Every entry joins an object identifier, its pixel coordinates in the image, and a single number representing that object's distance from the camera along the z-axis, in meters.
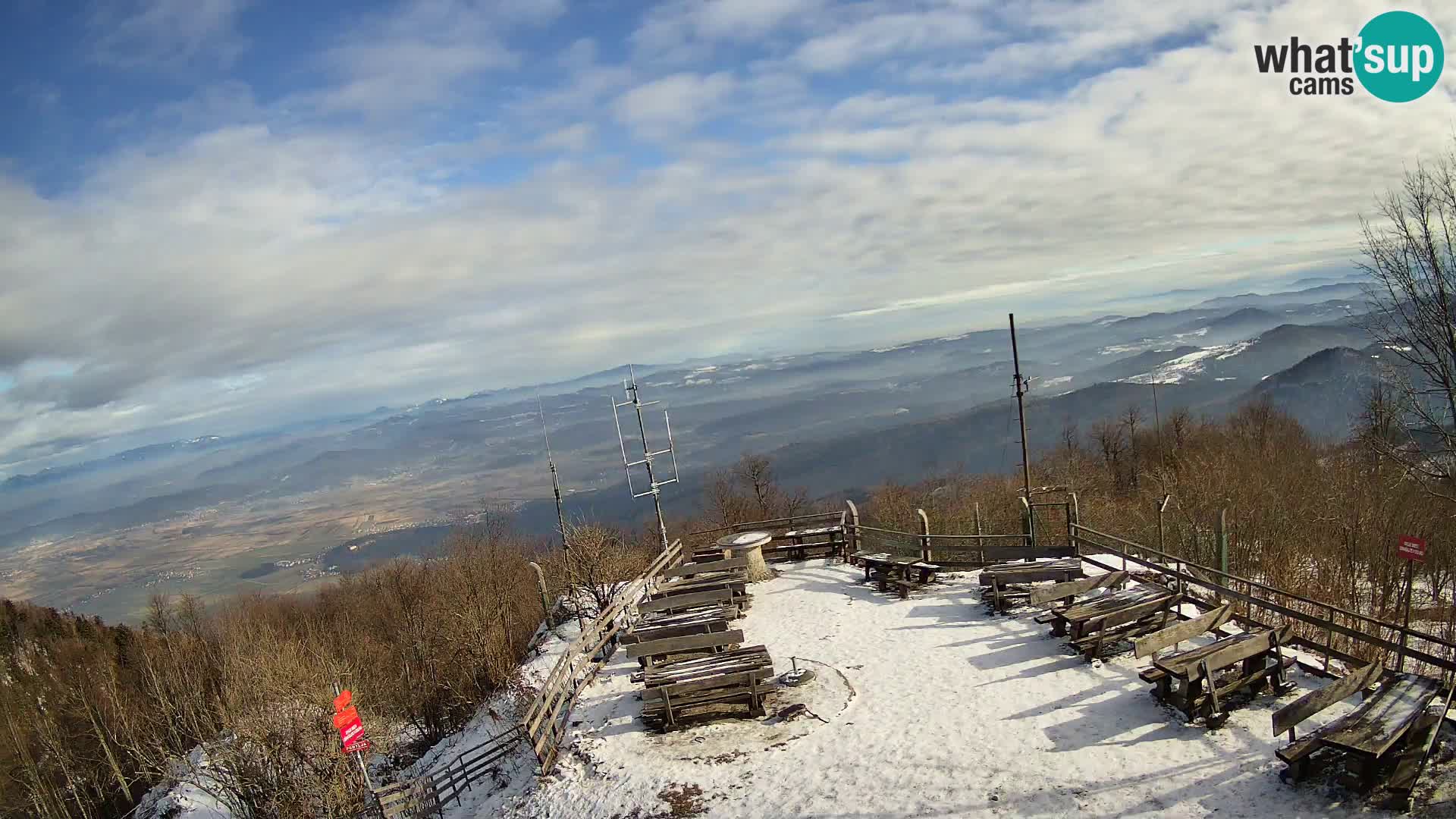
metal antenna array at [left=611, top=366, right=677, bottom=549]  23.59
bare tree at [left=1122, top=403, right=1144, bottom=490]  60.26
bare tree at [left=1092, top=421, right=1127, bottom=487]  62.65
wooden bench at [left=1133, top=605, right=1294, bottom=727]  10.50
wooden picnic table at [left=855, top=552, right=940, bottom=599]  19.89
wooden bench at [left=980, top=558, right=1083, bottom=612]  16.88
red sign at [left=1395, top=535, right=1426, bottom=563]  10.66
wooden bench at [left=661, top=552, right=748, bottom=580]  21.03
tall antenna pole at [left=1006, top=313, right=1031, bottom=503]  21.09
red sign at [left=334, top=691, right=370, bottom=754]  12.07
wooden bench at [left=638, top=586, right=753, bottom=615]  18.27
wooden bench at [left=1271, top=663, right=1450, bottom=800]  8.03
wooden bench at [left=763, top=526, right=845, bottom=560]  25.05
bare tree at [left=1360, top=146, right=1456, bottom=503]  15.55
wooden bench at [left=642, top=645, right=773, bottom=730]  13.48
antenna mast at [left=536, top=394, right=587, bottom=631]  27.92
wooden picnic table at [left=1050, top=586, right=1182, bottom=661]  13.47
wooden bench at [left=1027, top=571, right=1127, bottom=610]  15.40
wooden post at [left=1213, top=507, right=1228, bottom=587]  15.80
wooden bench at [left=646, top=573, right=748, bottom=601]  19.42
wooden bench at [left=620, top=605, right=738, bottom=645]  16.20
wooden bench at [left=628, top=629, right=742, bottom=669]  15.26
